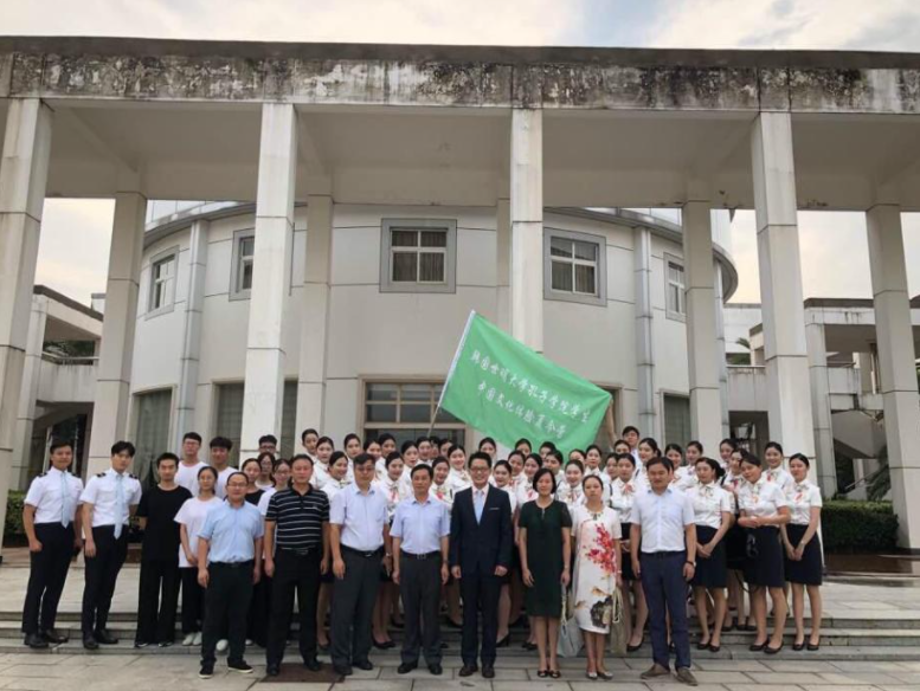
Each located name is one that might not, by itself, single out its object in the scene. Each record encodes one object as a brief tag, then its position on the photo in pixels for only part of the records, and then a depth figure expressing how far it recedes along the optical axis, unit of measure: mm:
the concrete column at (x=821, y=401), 19422
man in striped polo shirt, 5281
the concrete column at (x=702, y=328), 11148
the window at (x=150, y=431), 14844
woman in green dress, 5289
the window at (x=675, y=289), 15258
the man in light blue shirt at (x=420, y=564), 5383
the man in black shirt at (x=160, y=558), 5832
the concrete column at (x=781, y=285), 8531
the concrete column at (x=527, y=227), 8750
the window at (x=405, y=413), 13055
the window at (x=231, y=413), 13984
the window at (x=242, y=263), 14297
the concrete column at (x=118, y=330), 10853
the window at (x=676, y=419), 14914
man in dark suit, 5355
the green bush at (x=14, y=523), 13547
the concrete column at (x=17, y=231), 8531
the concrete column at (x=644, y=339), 14242
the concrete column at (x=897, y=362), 11562
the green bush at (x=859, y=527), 12414
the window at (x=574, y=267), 13969
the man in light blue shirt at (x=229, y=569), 5281
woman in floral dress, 5289
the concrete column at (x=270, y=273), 8516
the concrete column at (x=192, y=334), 14125
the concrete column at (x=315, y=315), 11359
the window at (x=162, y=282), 15219
